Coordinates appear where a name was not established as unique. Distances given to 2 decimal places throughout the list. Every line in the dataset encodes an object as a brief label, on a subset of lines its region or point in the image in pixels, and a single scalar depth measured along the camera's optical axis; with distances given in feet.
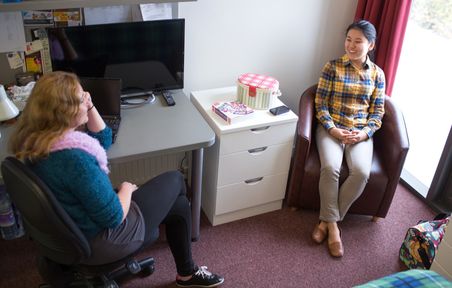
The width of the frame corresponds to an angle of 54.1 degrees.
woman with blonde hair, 4.70
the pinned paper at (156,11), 7.46
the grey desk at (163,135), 6.23
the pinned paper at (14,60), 7.07
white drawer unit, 7.57
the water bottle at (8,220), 7.28
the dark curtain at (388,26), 8.53
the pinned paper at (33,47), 7.09
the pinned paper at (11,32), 6.77
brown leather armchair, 7.96
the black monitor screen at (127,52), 6.78
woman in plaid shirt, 7.89
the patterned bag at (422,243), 7.27
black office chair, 4.44
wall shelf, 6.00
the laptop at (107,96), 6.75
